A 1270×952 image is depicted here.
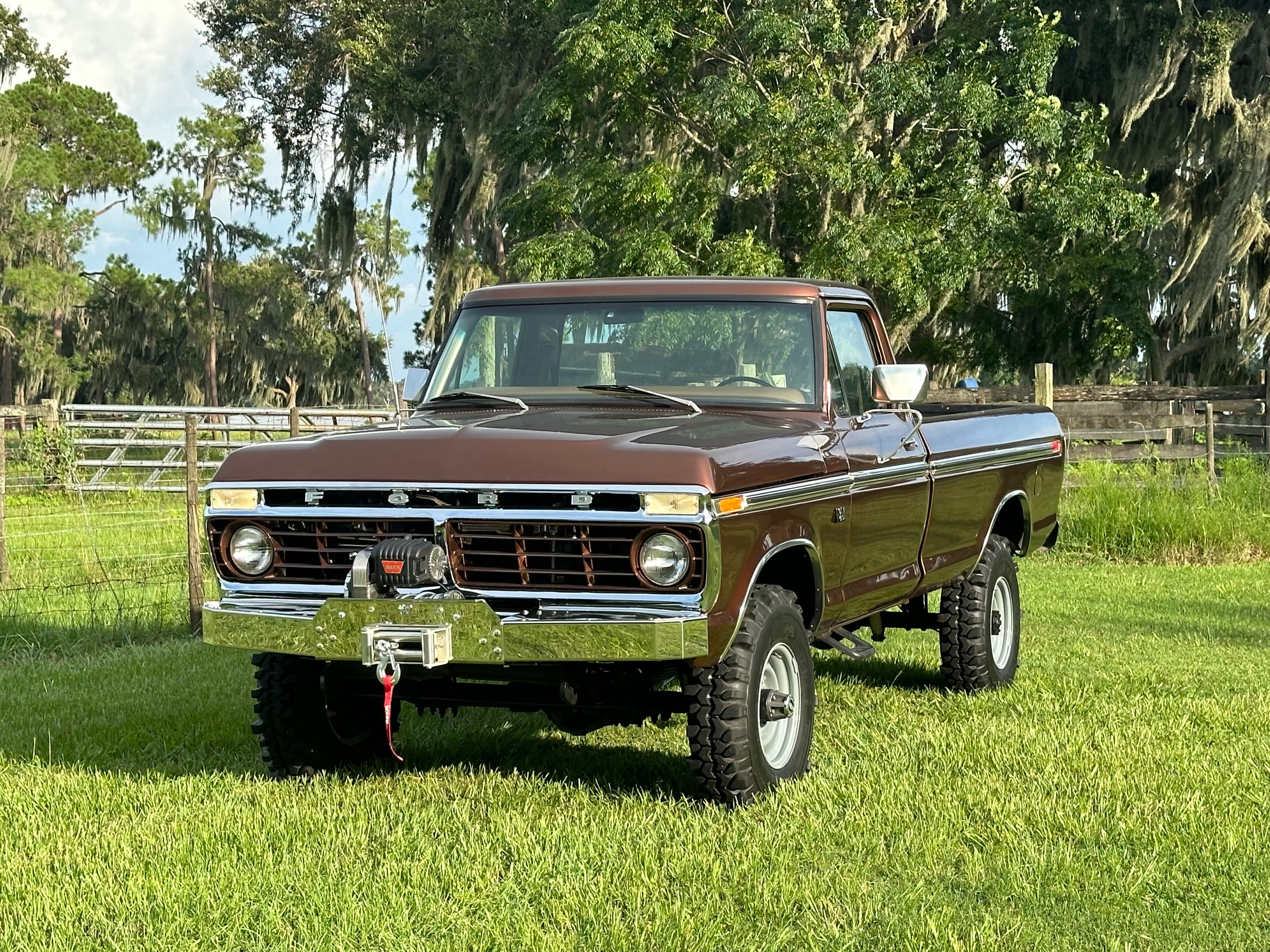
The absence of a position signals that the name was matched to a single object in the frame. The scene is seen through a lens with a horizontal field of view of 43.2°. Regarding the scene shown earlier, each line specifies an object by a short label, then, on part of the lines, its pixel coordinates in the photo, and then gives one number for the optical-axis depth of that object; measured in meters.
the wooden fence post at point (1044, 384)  18.09
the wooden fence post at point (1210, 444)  17.78
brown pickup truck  5.49
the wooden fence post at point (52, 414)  24.95
